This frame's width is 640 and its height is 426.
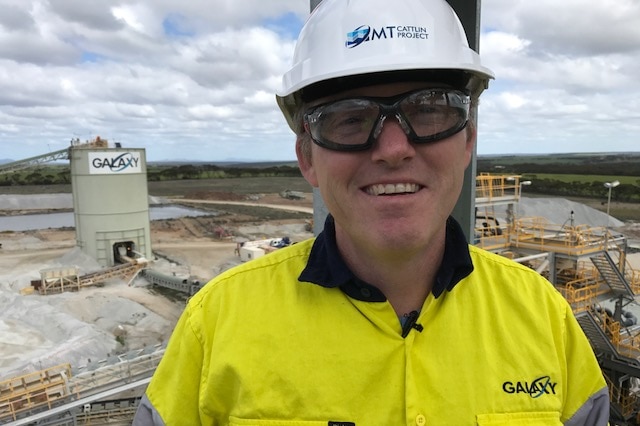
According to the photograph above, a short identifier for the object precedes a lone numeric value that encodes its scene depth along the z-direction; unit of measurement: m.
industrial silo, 27.03
